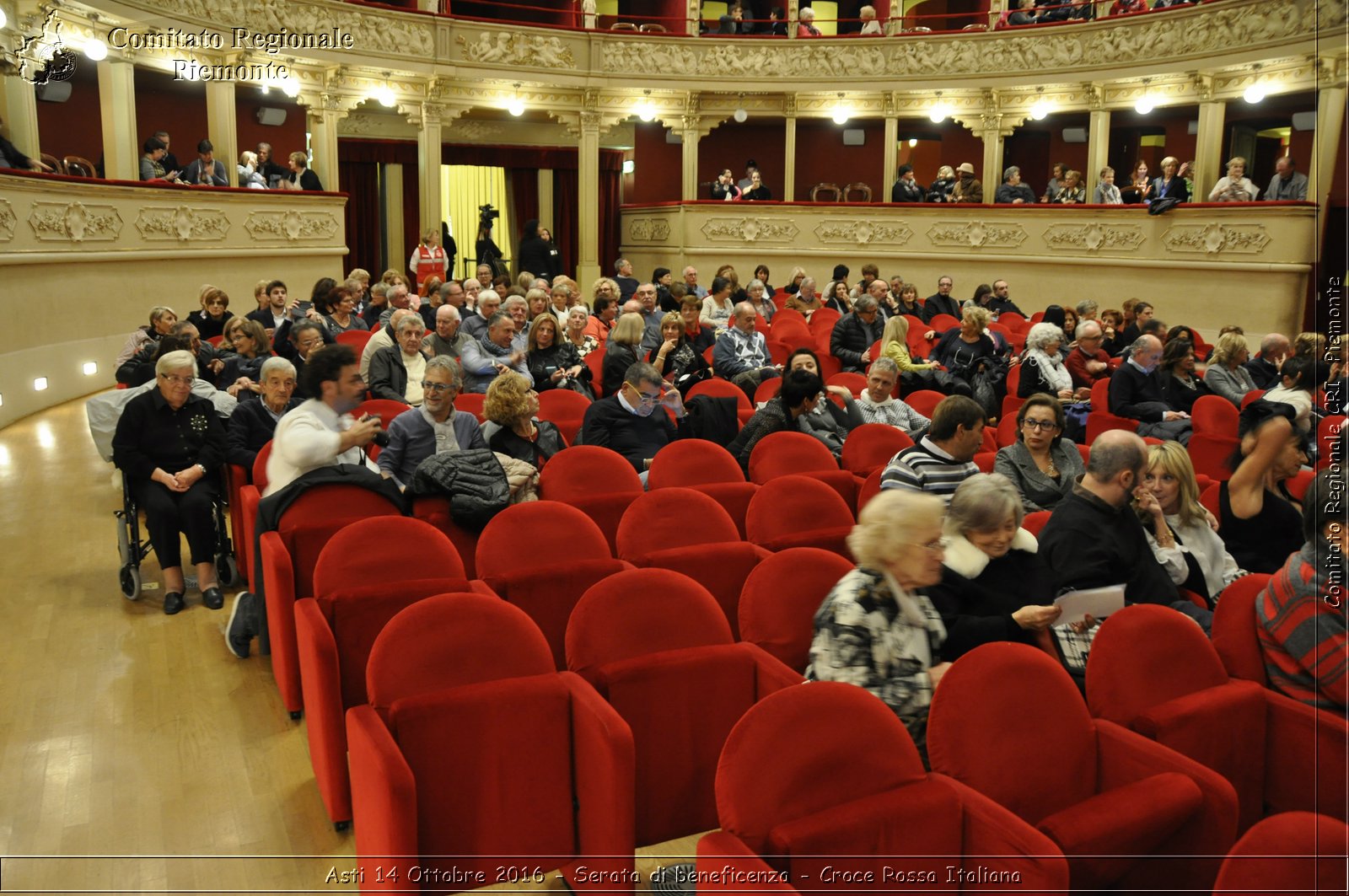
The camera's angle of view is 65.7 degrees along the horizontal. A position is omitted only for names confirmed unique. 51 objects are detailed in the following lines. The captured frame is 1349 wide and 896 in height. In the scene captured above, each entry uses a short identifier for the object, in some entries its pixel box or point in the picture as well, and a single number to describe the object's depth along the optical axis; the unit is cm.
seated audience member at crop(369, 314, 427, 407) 639
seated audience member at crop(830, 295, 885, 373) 841
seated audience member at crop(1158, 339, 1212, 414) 650
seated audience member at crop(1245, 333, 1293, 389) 736
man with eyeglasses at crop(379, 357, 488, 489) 451
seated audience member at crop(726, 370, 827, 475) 517
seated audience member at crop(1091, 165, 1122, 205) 1427
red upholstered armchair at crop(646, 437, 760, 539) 477
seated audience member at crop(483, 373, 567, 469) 444
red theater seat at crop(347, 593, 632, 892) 241
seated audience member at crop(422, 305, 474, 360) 664
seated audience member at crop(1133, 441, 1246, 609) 339
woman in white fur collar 281
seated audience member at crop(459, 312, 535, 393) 658
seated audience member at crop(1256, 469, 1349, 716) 229
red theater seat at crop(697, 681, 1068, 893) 199
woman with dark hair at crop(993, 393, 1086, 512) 409
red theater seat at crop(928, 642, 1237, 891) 216
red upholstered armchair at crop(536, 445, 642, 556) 431
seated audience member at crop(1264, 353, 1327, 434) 548
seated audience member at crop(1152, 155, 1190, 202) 1318
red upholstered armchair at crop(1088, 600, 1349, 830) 258
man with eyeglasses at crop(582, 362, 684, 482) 522
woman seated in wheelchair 465
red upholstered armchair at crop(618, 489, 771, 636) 365
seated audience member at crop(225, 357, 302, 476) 470
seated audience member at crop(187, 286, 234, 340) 780
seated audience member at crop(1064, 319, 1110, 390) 707
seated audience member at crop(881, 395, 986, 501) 368
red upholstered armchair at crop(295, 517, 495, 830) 293
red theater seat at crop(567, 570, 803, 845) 271
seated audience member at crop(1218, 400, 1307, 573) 365
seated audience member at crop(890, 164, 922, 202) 1572
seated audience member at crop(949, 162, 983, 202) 1563
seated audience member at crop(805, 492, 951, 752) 238
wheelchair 475
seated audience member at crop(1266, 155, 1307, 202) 1222
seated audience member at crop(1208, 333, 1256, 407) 671
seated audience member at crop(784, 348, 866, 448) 538
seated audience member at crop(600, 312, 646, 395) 647
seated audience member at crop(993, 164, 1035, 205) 1520
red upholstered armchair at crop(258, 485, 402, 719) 347
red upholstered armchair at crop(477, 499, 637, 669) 343
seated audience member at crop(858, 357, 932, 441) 549
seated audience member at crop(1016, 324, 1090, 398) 659
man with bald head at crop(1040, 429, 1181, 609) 301
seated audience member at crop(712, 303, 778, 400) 773
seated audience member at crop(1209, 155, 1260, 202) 1261
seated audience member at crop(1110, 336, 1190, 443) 624
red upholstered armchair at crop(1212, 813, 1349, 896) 171
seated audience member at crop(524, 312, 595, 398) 663
